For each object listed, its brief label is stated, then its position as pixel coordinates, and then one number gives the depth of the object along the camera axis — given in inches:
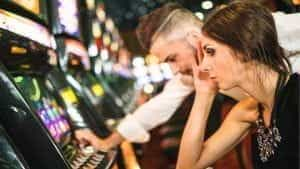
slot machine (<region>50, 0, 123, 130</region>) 111.6
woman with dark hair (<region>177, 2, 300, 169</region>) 66.8
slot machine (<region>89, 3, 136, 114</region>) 161.2
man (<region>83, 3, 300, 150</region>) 83.0
